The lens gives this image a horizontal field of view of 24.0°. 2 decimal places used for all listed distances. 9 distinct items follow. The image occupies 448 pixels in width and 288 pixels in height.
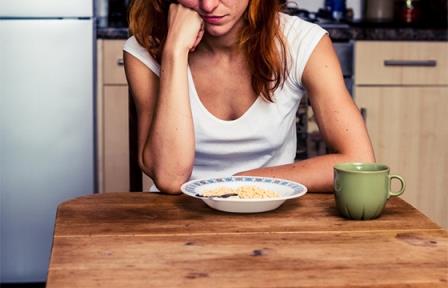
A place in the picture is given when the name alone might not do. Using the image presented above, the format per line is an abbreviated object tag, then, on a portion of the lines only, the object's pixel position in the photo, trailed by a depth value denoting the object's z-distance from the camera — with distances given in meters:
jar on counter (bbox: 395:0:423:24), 3.69
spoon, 1.65
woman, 1.92
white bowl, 1.61
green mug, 1.60
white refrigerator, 3.11
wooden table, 1.34
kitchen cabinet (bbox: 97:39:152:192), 3.25
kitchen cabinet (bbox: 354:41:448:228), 3.30
